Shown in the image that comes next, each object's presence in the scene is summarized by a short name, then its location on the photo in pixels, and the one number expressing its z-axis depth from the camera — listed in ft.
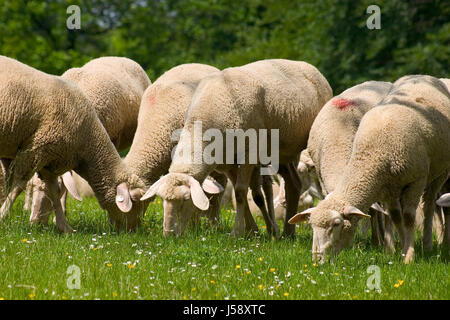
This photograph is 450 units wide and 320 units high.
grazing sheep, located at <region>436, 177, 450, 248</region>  60.39
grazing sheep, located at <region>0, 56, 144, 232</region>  54.90
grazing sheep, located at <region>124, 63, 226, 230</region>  61.46
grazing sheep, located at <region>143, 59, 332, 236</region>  55.11
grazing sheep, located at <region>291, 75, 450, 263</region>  49.06
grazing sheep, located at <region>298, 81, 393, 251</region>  55.64
